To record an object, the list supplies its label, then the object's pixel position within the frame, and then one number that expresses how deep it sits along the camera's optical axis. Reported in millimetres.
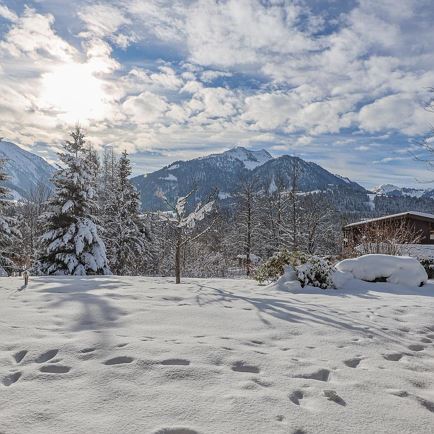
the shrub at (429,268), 13836
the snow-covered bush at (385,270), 10578
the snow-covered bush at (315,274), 9727
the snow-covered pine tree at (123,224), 25547
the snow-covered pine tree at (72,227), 17141
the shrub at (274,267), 11055
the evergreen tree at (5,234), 18359
